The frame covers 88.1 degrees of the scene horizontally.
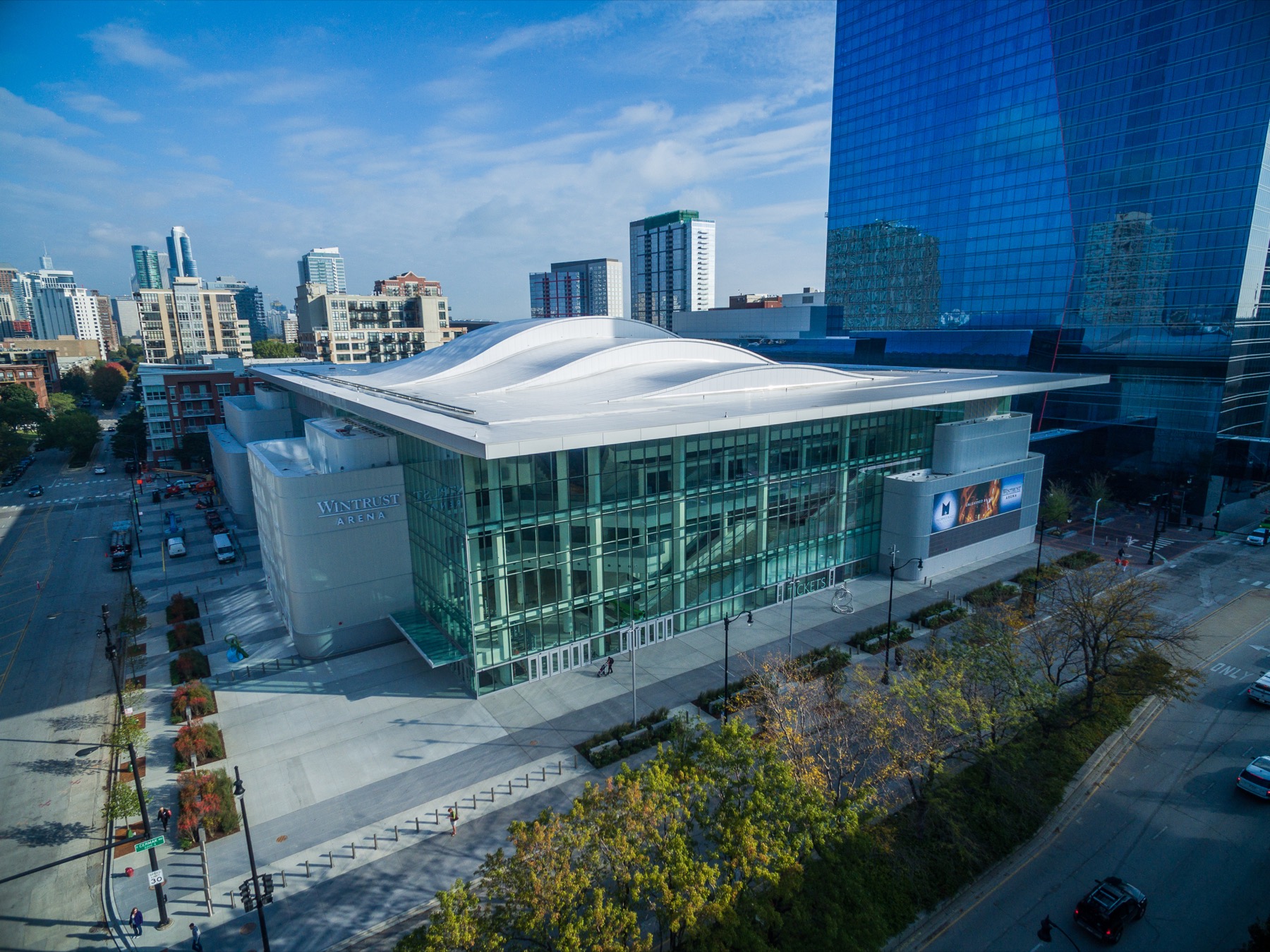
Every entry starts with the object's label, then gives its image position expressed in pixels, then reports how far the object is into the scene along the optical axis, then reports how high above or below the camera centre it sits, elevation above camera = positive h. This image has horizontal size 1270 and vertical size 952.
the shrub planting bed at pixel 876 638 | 34.19 -16.49
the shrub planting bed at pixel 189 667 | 32.28 -16.30
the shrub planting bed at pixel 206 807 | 21.89 -15.96
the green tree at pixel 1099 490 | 57.94 -15.24
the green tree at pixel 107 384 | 137.12 -10.20
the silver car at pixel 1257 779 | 23.05 -16.11
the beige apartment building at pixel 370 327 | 118.81 +0.55
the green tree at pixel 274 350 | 140.75 -3.85
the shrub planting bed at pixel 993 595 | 38.19 -16.20
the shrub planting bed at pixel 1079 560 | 45.75 -16.85
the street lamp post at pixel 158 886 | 18.61 -15.40
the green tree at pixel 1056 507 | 53.53 -15.15
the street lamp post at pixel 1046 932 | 17.78 -16.27
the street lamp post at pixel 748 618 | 37.12 -16.70
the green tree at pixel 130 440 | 87.19 -13.71
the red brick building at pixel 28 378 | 113.00 -6.99
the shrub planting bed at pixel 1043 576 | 42.16 -16.56
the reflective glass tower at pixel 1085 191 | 55.28 +12.65
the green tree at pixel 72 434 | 87.44 -12.86
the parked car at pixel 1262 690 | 28.86 -16.25
